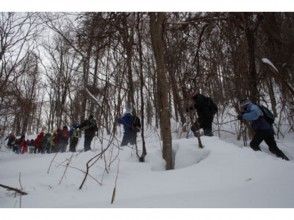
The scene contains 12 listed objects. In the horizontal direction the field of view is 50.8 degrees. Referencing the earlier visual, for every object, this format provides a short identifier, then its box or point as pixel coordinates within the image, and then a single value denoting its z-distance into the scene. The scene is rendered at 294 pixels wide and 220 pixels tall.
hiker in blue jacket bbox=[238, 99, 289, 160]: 6.28
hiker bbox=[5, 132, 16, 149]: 20.80
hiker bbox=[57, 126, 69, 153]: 14.30
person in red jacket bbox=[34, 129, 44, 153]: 16.80
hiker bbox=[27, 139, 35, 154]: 18.42
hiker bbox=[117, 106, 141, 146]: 9.62
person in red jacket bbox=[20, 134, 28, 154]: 19.05
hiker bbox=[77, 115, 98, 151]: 10.68
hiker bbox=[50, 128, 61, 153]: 14.56
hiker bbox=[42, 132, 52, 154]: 16.17
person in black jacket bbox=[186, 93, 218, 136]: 7.64
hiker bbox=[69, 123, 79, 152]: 11.98
